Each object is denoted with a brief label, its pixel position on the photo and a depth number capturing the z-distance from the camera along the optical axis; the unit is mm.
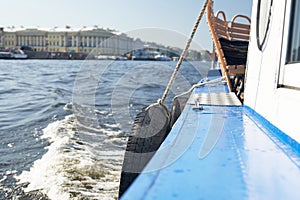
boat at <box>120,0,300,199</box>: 892
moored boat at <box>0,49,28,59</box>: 53375
